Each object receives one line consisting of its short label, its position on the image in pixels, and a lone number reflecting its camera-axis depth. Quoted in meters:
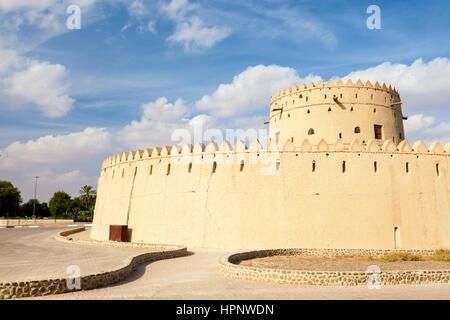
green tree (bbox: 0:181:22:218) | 57.22
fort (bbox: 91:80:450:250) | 18.17
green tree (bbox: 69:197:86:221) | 65.25
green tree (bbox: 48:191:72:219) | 67.62
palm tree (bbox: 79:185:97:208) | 61.22
